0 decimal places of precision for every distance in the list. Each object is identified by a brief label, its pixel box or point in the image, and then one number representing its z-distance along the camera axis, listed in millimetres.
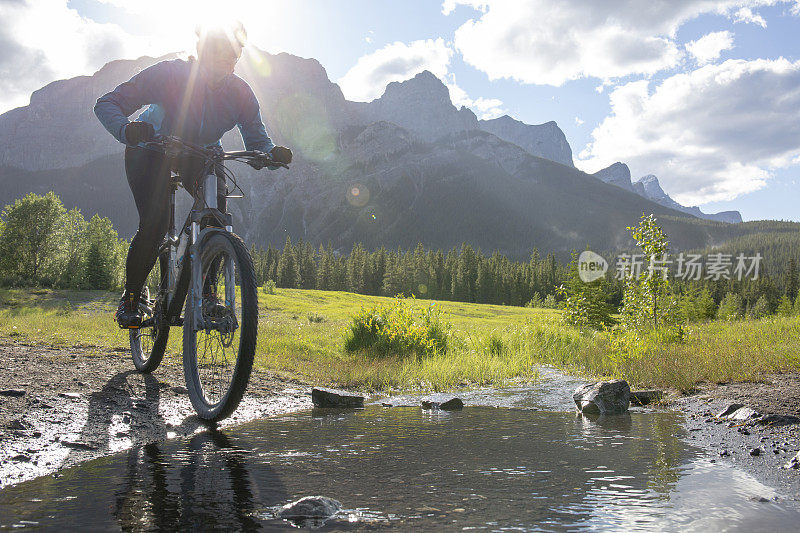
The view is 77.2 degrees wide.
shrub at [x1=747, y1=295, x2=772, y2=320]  93025
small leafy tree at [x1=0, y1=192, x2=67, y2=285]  46406
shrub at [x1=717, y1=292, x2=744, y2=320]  96938
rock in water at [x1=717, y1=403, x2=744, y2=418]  6480
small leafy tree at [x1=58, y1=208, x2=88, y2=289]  44281
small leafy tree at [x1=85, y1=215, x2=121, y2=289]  45000
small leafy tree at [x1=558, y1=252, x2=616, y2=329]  31219
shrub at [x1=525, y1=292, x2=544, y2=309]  90312
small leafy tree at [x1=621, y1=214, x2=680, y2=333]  15883
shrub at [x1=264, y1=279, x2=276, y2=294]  53625
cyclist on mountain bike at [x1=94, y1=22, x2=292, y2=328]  5566
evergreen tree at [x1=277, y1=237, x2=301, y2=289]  126000
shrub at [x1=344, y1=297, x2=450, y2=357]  14281
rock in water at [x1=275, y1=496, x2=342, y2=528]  2656
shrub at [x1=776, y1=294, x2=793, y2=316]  71462
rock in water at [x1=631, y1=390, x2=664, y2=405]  8164
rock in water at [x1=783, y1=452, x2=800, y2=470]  4008
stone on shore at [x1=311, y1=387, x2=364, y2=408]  7117
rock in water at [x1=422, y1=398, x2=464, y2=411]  7301
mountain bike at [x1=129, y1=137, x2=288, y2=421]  4496
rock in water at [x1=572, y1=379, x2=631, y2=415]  7220
